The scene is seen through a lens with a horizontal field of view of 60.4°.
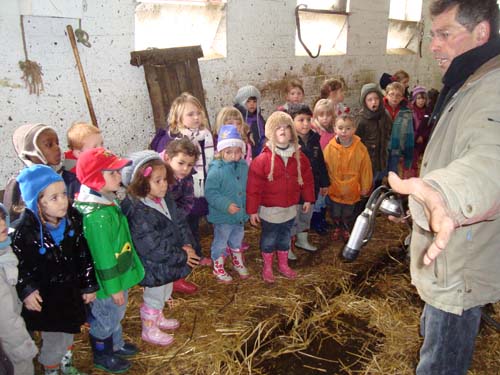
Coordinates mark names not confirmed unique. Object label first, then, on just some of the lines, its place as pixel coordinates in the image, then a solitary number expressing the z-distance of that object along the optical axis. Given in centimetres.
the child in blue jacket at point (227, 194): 383
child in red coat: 390
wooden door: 468
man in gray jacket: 155
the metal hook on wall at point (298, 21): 642
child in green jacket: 258
